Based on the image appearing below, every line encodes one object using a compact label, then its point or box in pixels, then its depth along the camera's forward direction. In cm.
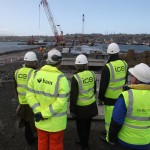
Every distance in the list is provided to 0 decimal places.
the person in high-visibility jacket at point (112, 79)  297
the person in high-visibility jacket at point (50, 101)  228
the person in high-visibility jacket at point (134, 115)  192
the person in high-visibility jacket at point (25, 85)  302
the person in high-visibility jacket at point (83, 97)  295
